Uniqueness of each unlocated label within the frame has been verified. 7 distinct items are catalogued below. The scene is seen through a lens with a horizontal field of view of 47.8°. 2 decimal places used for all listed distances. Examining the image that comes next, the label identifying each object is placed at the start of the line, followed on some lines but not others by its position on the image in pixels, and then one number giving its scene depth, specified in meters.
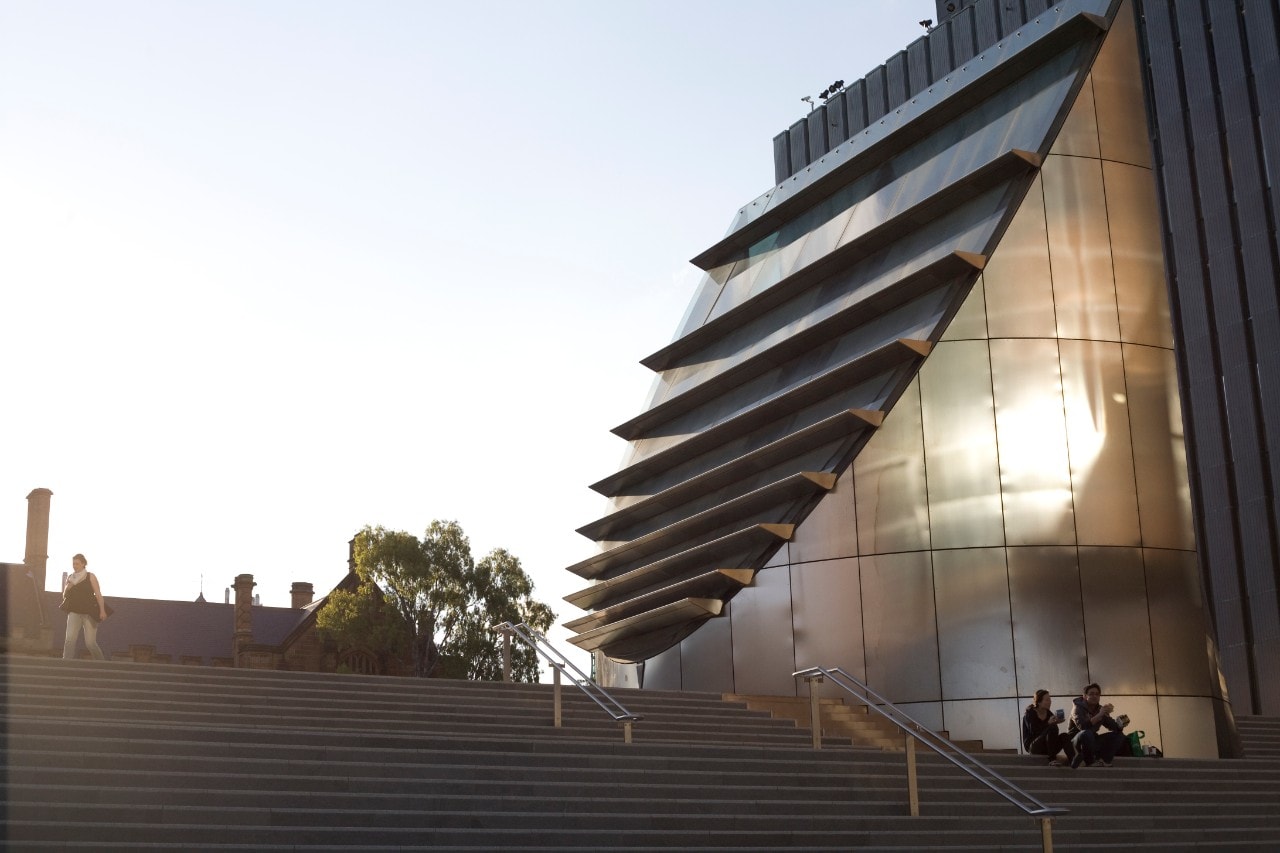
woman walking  16.58
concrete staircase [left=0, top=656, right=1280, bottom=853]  9.95
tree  46.22
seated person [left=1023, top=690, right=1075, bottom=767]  15.45
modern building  18.55
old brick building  59.09
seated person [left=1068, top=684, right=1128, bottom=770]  15.16
